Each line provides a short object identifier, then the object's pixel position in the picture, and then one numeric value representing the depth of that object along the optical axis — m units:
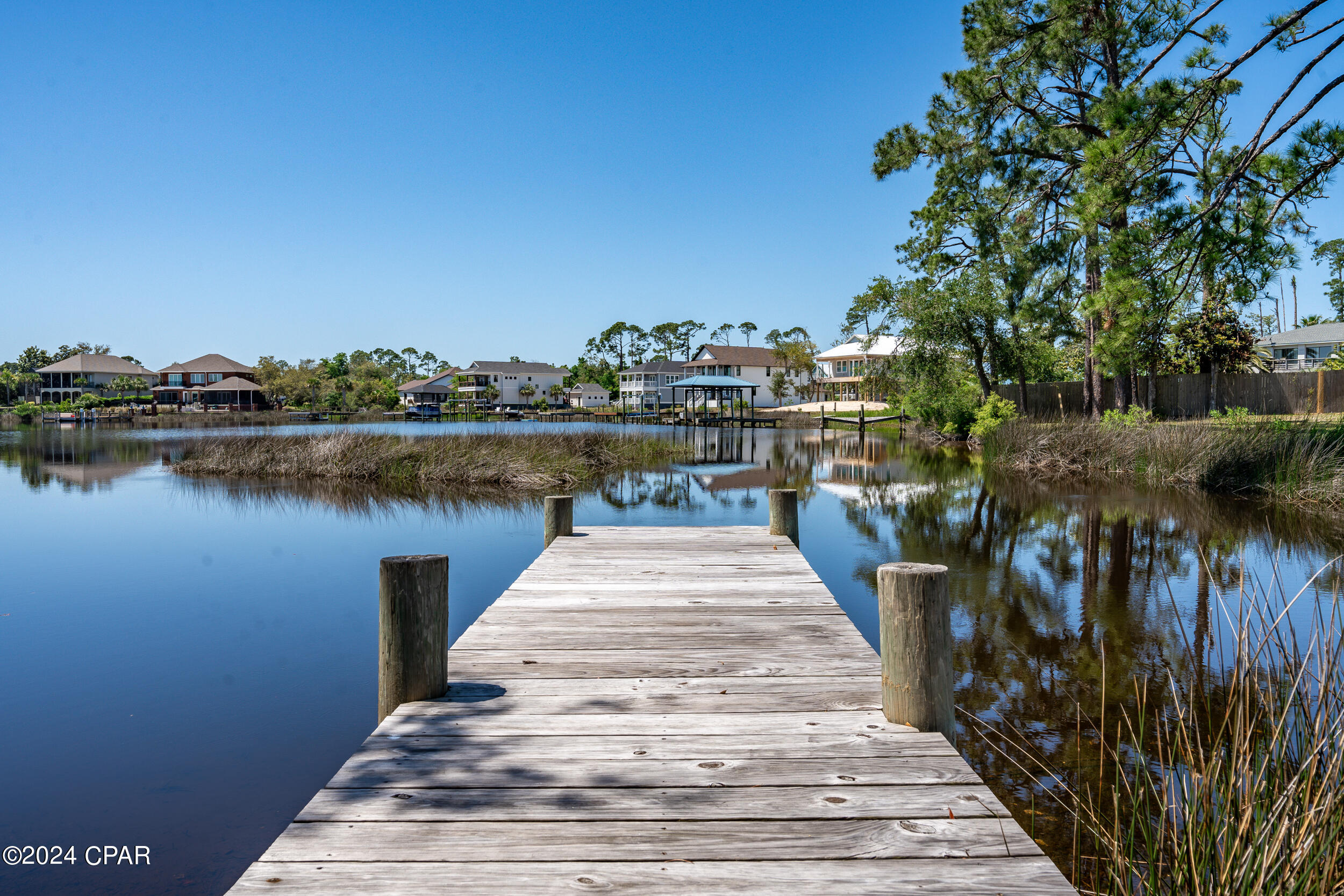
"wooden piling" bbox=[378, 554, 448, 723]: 3.04
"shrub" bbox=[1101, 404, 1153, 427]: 16.92
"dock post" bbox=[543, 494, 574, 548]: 7.02
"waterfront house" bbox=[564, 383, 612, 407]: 83.50
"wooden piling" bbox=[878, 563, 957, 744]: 2.79
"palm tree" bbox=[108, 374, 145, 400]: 72.56
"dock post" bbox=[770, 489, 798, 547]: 6.91
